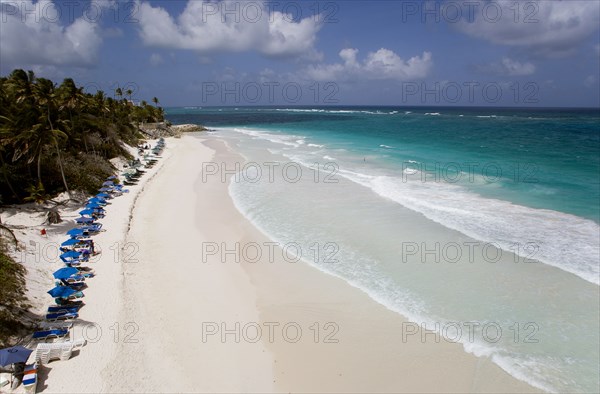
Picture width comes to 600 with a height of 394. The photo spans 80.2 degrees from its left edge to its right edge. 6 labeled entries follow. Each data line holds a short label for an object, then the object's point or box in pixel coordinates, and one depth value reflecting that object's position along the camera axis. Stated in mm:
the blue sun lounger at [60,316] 13156
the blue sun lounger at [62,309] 13461
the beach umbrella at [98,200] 23950
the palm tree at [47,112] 22484
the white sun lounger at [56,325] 12562
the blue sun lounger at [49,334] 12203
